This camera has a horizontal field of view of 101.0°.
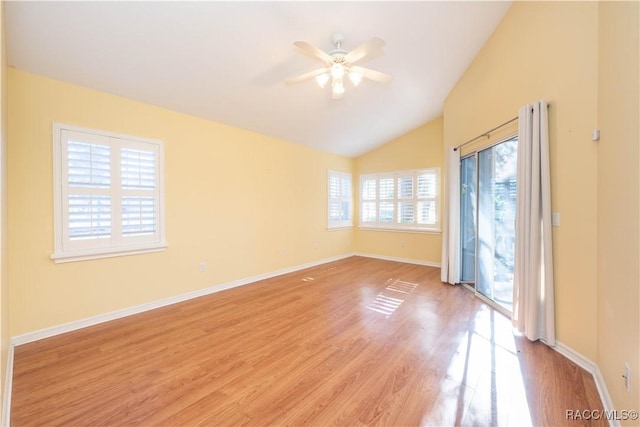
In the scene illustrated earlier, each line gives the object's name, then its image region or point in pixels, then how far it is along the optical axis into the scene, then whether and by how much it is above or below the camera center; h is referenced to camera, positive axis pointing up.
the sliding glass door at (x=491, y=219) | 3.15 -0.10
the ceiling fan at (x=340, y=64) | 2.17 +1.35
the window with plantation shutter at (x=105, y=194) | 2.69 +0.19
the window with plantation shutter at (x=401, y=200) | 5.68 +0.27
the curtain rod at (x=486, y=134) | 2.87 +1.01
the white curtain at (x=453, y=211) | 4.26 +0.01
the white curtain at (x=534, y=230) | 2.39 -0.17
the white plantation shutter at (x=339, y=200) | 6.27 +0.29
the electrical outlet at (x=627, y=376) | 1.41 -0.90
